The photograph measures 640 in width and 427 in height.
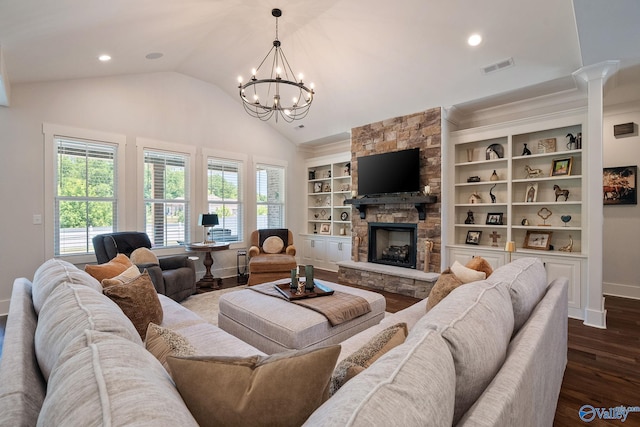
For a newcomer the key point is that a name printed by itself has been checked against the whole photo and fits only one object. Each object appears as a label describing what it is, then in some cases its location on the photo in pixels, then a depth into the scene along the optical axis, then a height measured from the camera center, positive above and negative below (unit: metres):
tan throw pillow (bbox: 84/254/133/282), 2.27 -0.46
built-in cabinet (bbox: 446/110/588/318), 3.86 +0.21
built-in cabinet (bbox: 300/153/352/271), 6.55 -0.08
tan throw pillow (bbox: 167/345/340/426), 0.76 -0.46
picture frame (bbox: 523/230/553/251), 4.16 -0.44
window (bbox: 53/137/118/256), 4.20 +0.25
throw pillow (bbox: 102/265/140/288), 1.96 -0.47
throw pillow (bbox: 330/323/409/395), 0.98 -0.52
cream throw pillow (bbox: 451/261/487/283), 2.16 -0.48
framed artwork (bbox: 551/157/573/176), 4.03 +0.57
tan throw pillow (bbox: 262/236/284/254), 5.63 -0.66
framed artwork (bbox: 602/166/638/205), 4.26 +0.32
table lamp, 5.07 -0.17
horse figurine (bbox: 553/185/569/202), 4.08 +0.22
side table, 4.93 -0.80
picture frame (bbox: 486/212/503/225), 4.57 -0.14
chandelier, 4.75 +2.16
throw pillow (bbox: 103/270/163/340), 1.85 -0.57
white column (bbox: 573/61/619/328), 3.31 +0.21
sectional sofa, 0.60 -0.41
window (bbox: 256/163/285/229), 6.52 +0.31
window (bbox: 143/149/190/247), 4.98 +0.23
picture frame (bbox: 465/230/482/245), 4.75 -0.45
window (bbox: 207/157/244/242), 5.73 +0.25
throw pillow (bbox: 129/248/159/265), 3.82 -0.59
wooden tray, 2.72 -0.78
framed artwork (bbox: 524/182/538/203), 4.26 +0.22
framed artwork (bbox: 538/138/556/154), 4.17 +0.88
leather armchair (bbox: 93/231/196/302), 3.70 -0.72
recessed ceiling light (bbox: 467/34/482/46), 3.51 +1.99
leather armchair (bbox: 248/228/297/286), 4.91 -0.91
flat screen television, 4.87 +0.62
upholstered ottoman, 2.20 -0.89
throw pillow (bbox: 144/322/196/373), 1.13 -0.53
